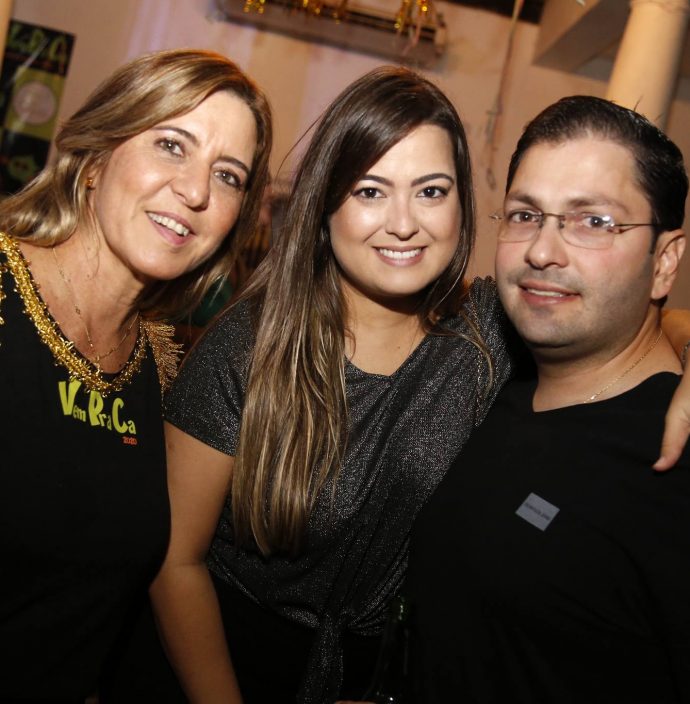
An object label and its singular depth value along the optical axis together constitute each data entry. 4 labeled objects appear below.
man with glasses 1.36
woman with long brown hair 1.88
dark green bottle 1.49
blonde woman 1.63
